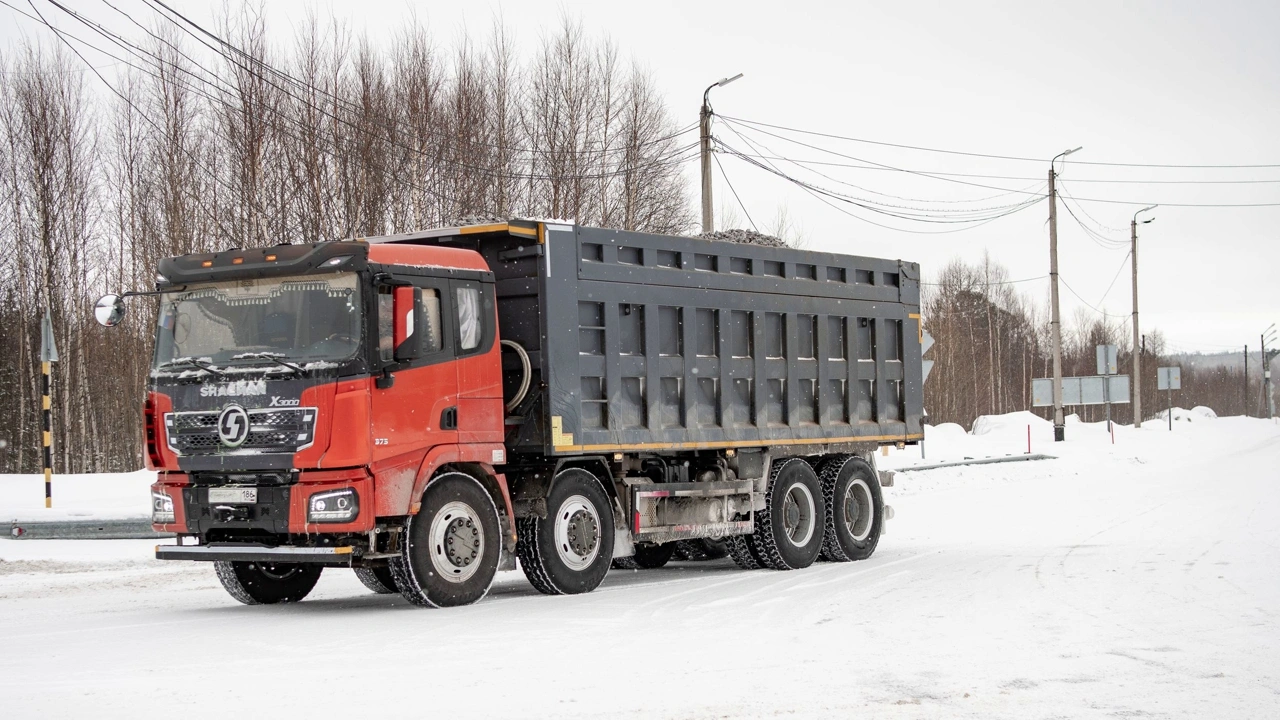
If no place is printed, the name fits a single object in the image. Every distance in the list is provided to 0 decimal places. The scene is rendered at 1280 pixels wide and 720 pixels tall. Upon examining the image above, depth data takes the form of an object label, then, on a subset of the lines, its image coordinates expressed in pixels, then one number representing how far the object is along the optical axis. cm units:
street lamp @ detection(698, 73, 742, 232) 2620
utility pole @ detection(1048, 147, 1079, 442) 4469
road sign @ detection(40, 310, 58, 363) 1959
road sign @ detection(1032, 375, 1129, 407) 5044
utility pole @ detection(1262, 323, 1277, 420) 10194
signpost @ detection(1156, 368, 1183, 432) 6531
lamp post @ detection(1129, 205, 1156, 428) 5806
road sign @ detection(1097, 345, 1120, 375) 4978
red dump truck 1049
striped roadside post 1952
